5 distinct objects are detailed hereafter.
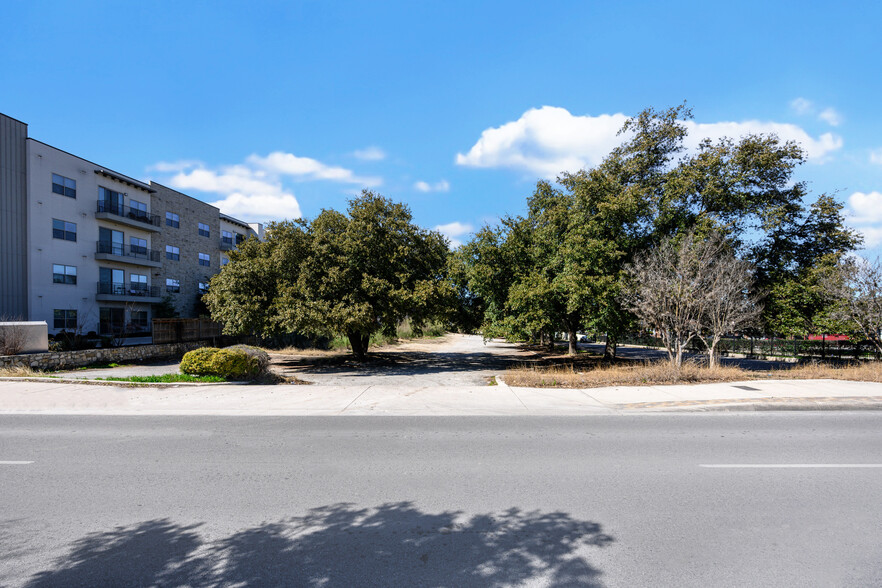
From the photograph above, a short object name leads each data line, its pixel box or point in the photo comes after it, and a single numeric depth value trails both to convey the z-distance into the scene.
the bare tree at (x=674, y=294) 15.11
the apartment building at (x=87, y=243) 26.05
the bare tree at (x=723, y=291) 15.10
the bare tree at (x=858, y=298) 15.30
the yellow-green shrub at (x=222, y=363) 14.25
